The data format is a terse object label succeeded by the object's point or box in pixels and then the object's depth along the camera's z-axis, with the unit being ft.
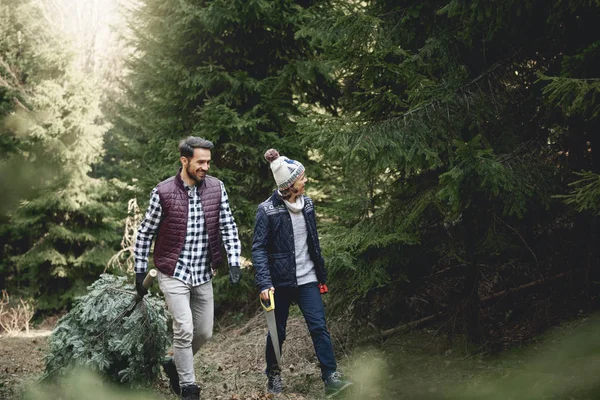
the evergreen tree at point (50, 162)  49.39
